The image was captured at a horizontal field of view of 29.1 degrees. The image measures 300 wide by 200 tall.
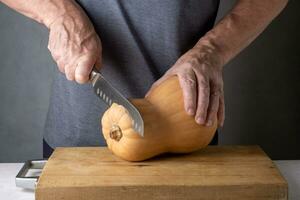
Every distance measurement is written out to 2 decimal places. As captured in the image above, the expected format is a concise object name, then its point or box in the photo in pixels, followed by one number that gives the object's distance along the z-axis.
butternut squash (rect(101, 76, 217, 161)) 0.99
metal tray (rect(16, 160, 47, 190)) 0.99
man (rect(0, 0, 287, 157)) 1.12
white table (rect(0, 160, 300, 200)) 0.99
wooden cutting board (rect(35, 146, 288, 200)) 0.88
